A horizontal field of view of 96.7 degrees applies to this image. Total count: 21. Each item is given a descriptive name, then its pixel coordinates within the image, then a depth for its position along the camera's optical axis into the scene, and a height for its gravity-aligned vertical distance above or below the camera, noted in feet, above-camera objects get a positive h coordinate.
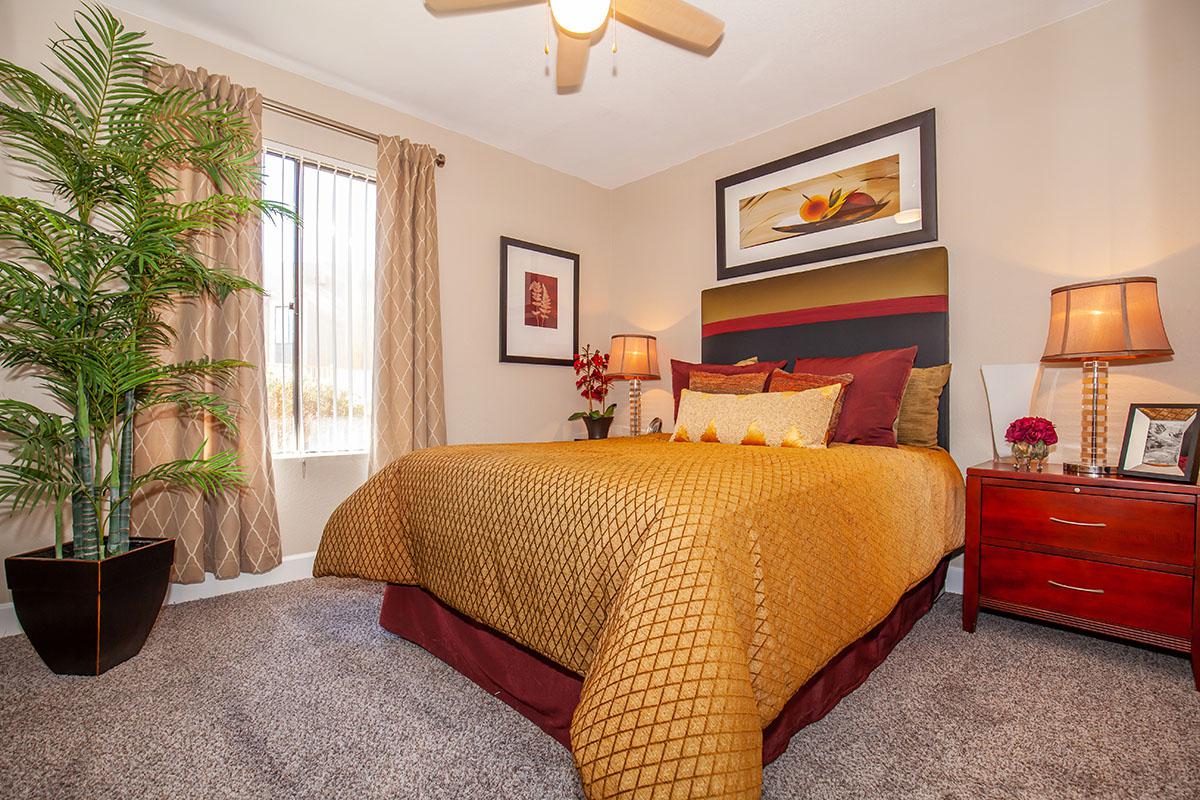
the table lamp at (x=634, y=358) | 11.58 +0.88
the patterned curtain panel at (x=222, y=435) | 7.72 -0.51
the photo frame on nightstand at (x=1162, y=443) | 5.80 -0.55
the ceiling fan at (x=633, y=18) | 5.54 +4.47
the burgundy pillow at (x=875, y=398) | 7.55 -0.02
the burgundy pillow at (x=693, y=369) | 9.19 +0.50
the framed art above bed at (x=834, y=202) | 9.15 +3.72
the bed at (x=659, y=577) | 2.97 -1.46
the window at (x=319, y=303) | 9.07 +1.73
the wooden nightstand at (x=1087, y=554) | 5.57 -1.81
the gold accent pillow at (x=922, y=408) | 8.21 -0.18
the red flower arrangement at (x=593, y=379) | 12.68 +0.46
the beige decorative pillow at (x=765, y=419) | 7.02 -0.30
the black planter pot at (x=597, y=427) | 12.51 -0.67
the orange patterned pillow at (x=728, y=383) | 8.71 +0.24
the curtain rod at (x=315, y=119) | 8.86 +4.89
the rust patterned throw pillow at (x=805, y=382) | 7.57 +0.22
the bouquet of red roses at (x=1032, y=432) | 6.81 -0.47
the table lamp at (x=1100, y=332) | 6.02 +0.74
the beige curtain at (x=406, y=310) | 9.95 +1.71
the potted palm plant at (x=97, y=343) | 5.64 +0.63
